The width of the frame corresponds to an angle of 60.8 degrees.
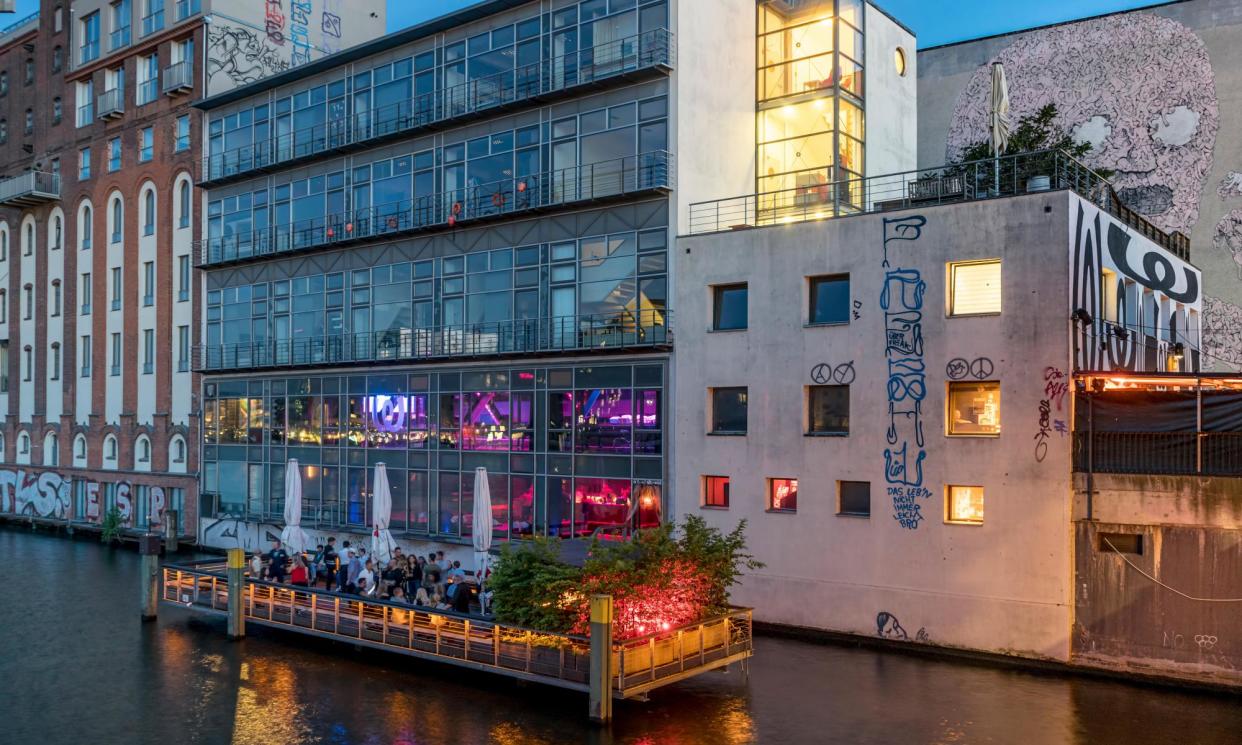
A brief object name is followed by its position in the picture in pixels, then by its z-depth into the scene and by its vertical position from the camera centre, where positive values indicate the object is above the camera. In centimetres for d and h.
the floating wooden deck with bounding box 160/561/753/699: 2005 -534
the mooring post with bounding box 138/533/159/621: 2927 -548
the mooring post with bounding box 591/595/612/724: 1903 -494
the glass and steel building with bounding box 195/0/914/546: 3297 +551
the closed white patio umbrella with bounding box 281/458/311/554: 3384 -413
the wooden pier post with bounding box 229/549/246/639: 2667 -544
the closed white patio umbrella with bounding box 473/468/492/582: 2880 -372
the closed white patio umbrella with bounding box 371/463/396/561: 3131 -401
